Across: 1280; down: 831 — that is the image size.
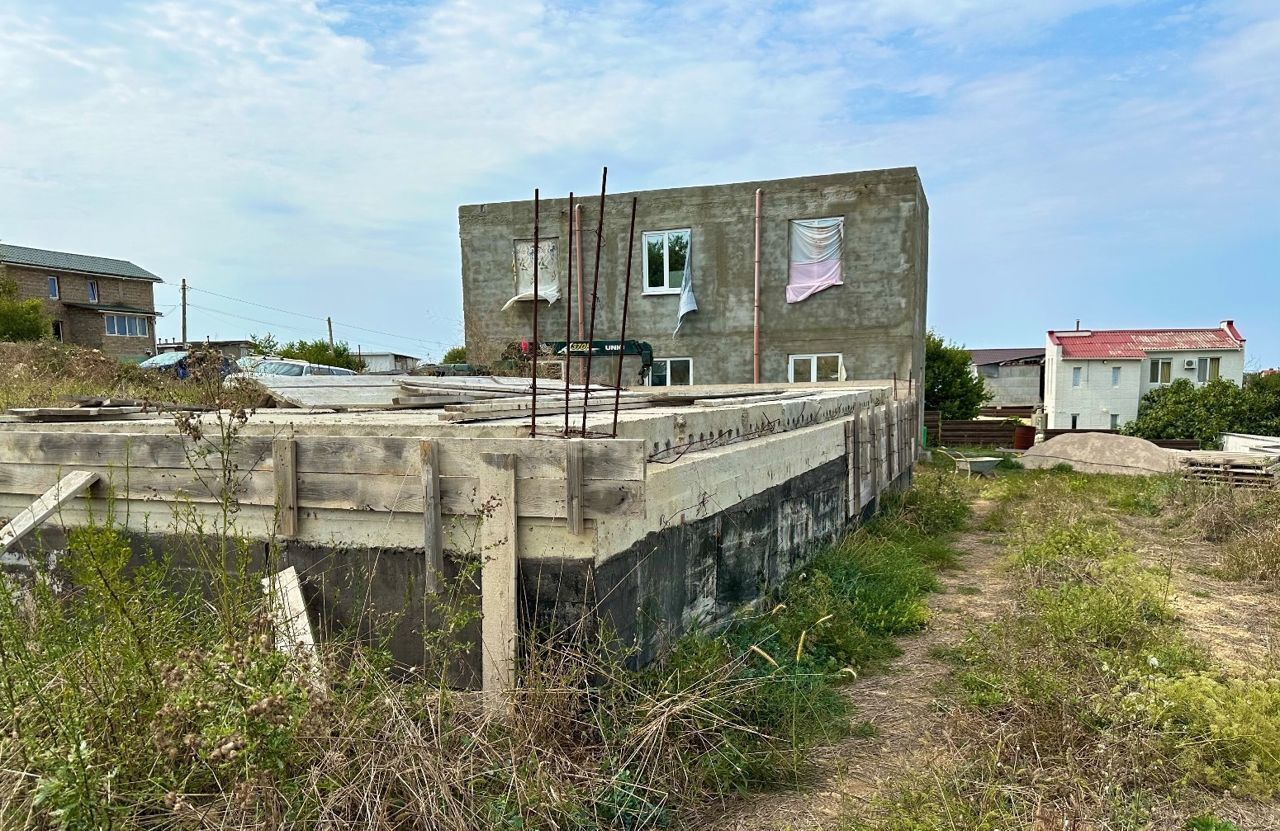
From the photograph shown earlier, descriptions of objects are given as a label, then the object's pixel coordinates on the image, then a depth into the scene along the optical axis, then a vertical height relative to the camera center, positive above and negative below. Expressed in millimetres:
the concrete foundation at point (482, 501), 3742 -701
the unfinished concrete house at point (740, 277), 17156 +2299
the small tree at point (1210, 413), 24188 -1155
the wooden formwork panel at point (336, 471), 3664 -513
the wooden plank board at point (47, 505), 4484 -777
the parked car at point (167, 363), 18353 +335
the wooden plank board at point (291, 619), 3450 -1199
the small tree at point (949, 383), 27734 -247
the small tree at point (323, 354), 32350 +887
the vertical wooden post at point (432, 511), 3871 -676
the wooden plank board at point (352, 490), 3656 -617
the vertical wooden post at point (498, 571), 3730 -939
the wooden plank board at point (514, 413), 5164 -275
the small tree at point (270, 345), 30975 +1225
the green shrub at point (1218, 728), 3760 -1790
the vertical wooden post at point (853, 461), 8586 -947
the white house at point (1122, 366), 38156 +517
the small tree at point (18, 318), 28609 +2114
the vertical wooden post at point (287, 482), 4191 -578
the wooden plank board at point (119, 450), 4320 -450
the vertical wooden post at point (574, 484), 3654 -507
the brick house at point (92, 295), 38031 +4080
